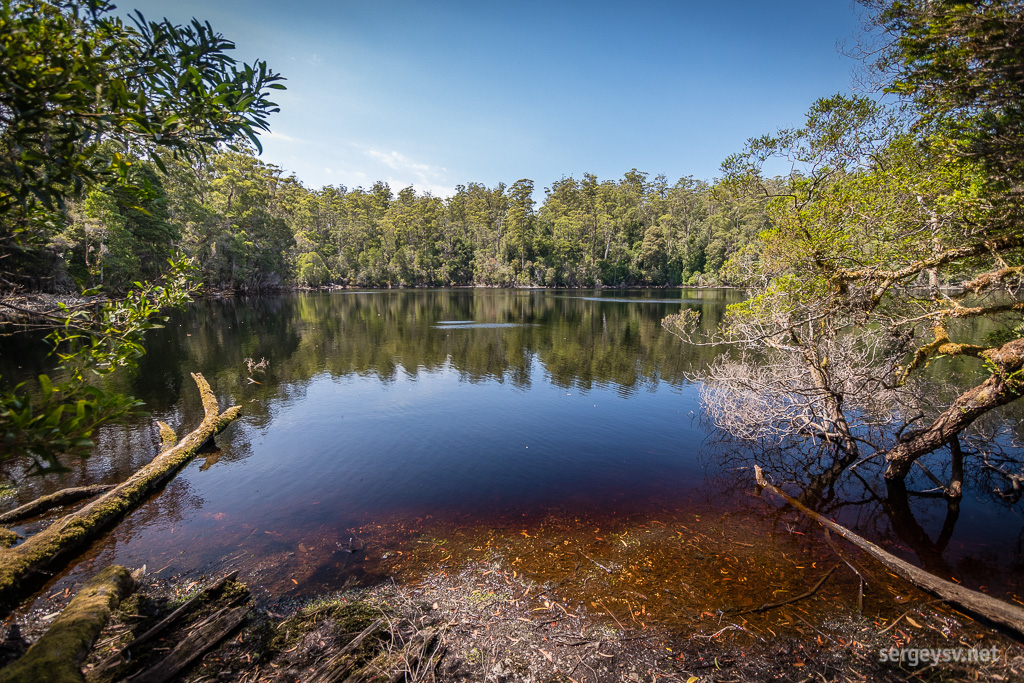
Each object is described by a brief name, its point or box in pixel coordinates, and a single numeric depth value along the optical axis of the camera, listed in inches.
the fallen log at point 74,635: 132.6
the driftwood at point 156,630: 161.2
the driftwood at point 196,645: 154.4
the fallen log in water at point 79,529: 229.9
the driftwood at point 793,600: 230.1
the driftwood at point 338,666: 156.3
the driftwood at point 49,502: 293.0
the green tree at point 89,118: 98.4
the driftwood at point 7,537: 253.3
